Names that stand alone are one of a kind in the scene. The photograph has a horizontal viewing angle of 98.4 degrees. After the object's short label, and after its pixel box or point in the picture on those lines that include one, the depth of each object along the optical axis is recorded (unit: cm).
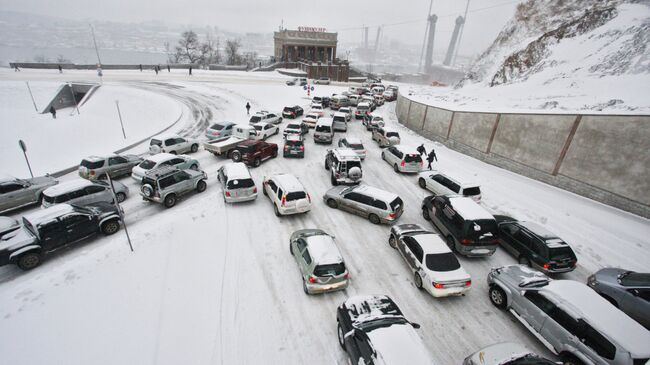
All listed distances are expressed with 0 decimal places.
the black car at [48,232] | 927
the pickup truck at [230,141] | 1892
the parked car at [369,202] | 1281
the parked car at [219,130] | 2230
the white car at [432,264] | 888
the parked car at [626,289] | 835
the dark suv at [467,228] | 1084
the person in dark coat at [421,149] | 2114
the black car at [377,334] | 606
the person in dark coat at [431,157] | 1922
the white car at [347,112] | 3280
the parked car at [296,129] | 2322
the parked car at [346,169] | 1581
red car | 1819
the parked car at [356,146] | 2041
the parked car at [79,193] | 1154
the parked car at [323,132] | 2300
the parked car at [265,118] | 2527
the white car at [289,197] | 1259
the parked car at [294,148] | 2003
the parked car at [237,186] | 1342
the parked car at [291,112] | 3114
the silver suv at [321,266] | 877
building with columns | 7631
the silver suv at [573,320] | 652
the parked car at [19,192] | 1216
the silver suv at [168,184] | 1304
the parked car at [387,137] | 2365
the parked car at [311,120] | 2800
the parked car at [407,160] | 1852
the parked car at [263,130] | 2281
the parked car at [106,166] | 1495
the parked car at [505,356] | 628
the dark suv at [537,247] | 1015
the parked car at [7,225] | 972
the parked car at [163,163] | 1520
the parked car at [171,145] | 1895
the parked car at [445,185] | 1481
